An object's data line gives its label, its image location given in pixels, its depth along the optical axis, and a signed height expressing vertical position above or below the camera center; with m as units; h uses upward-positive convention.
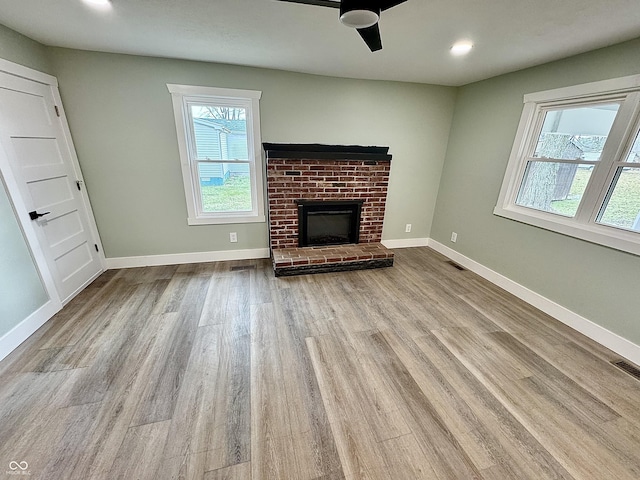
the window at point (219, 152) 2.91 +0.04
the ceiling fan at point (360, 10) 1.12 +0.65
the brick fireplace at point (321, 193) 3.13 -0.42
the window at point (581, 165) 2.03 +0.05
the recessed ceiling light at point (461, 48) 2.12 +0.98
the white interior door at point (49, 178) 2.08 -0.27
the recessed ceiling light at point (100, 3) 1.61 +0.91
